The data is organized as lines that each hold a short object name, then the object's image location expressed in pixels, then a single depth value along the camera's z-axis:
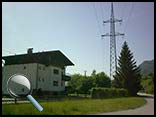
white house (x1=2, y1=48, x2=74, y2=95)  21.01
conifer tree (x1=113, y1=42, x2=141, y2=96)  35.15
